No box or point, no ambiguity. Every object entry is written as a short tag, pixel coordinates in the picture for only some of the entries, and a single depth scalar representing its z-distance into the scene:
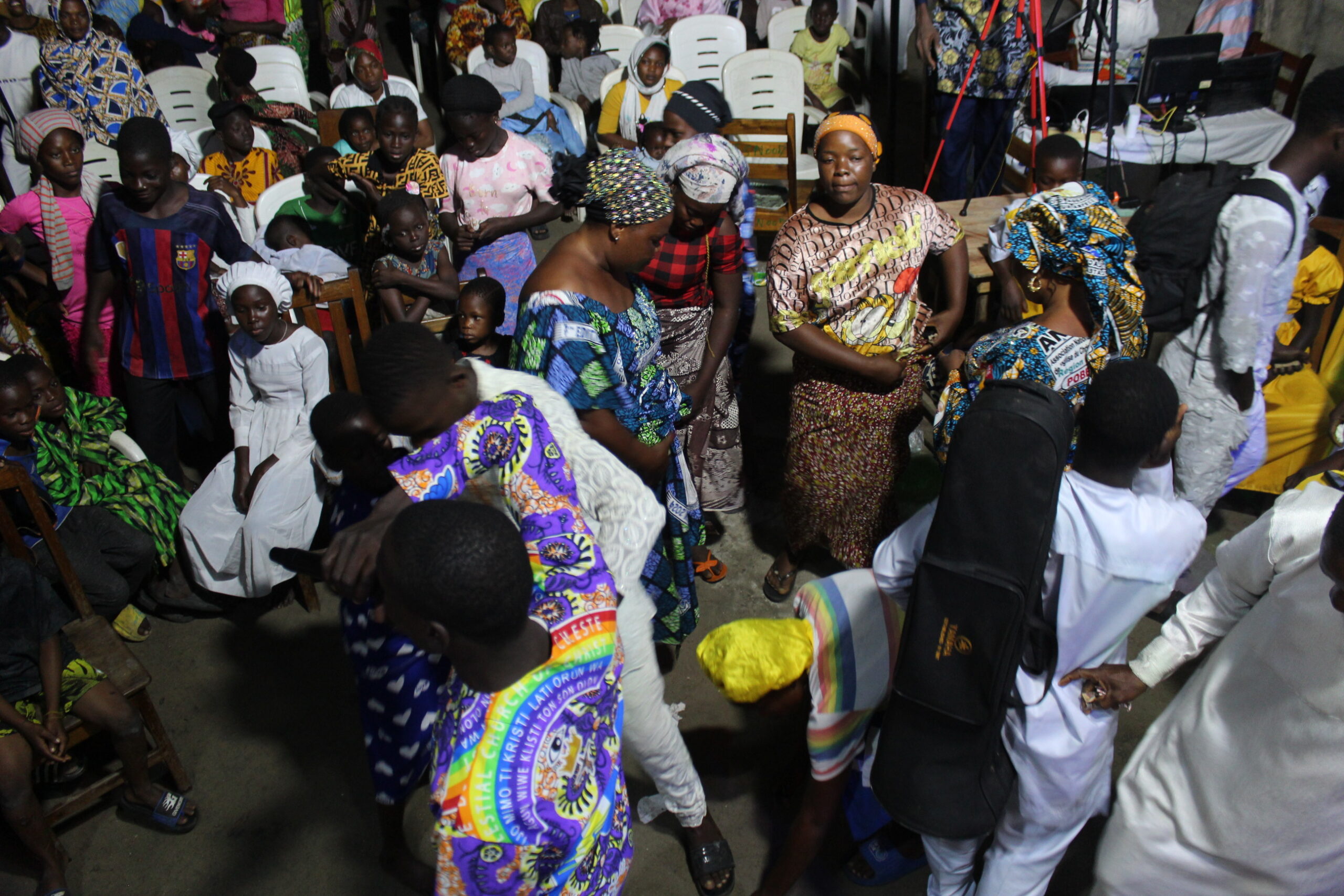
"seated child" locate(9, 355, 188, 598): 3.24
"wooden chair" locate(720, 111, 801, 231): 5.78
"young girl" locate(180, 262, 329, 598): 3.43
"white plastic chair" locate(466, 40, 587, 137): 7.46
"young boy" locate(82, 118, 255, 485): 3.61
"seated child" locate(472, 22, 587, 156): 6.98
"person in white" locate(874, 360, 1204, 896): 1.68
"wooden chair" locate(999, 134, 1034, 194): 4.97
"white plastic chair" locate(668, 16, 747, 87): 7.72
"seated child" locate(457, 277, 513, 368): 3.42
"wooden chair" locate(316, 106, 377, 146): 5.87
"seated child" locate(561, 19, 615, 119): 7.98
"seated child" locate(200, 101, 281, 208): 5.34
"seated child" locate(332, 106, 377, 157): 5.41
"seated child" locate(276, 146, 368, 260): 4.82
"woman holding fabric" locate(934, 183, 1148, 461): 2.29
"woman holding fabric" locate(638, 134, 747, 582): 3.07
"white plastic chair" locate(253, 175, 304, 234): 4.80
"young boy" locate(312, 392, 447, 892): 2.01
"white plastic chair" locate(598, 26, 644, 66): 8.29
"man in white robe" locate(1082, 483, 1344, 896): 1.54
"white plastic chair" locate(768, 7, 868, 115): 7.94
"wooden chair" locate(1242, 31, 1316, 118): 6.12
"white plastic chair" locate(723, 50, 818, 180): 6.84
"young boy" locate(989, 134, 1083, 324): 4.02
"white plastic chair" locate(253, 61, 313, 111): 6.95
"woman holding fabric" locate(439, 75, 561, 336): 4.18
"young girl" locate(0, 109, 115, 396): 4.17
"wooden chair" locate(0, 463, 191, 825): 2.65
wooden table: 3.89
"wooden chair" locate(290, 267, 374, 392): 3.54
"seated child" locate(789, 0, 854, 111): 7.48
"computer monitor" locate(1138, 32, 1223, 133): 5.30
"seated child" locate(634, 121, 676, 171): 5.14
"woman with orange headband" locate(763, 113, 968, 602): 2.88
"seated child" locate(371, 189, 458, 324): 3.98
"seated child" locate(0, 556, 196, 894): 2.46
